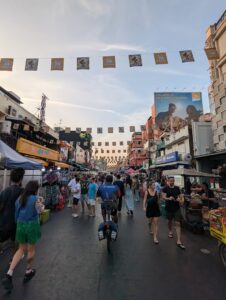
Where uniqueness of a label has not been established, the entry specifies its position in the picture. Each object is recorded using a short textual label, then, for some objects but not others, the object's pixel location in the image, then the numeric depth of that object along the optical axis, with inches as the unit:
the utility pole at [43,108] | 879.7
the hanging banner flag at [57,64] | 359.3
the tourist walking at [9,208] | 142.6
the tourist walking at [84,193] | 406.9
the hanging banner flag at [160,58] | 361.4
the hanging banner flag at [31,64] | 360.2
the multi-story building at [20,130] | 521.2
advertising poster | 1381.6
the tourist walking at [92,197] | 362.9
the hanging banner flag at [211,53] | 354.3
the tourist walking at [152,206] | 220.5
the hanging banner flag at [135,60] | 366.8
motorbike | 189.5
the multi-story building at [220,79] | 697.7
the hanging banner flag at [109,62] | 363.6
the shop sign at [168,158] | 960.9
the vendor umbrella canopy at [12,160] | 249.8
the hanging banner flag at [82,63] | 365.7
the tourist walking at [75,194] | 370.9
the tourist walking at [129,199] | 386.9
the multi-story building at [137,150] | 2311.5
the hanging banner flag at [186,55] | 356.8
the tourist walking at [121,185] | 352.8
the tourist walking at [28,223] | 133.8
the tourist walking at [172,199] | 220.5
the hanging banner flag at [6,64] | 354.3
